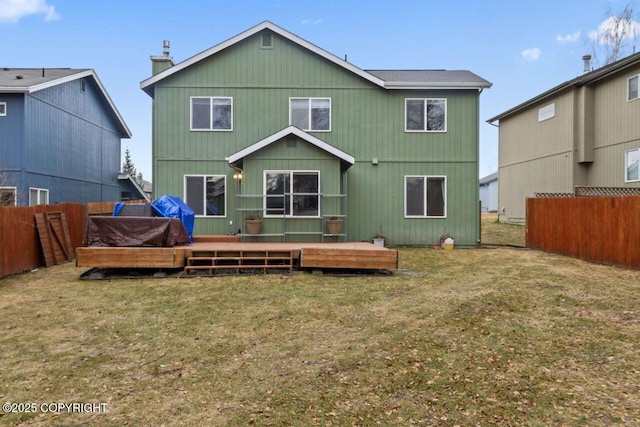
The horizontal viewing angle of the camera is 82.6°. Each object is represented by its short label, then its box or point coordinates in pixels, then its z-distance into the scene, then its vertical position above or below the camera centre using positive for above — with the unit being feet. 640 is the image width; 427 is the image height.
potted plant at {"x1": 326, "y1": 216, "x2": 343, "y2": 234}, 34.86 -1.27
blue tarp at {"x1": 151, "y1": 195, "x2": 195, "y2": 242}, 30.68 +0.21
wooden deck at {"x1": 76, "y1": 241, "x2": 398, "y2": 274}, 25.45 -3.25
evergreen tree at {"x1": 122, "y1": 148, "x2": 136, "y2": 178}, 183.73 +25.49
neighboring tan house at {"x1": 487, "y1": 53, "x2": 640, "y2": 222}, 43.34 +10.89
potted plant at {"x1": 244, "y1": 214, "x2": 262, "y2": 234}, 34.99 -1.10
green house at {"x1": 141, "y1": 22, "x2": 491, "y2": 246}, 39.73 +9.49
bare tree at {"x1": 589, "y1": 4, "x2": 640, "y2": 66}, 67.89 +34.08
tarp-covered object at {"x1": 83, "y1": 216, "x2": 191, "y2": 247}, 25.96 -1.34
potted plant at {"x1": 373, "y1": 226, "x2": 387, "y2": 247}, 39.39 -2.90
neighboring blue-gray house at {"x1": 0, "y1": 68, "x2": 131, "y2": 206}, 42.47 +10.33
